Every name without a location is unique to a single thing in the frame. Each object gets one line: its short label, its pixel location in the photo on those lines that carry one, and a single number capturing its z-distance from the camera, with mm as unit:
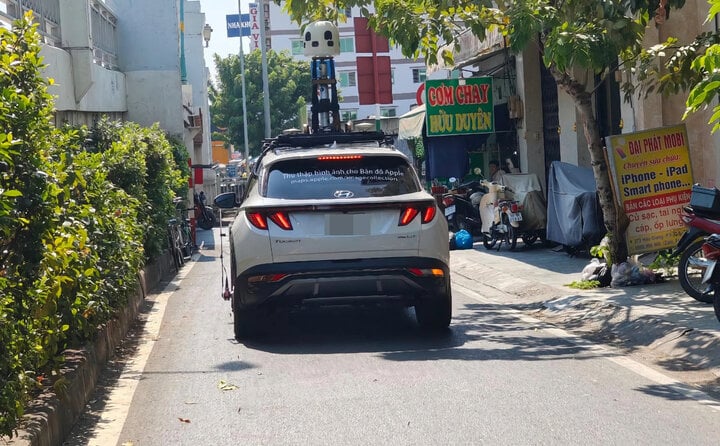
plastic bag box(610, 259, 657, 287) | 12219
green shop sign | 21531
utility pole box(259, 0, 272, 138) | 41844
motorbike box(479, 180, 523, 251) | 18156
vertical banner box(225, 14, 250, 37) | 77594
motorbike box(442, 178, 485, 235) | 21294
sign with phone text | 12438
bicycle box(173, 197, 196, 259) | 20755
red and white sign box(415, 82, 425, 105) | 26744
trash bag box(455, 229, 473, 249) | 19797
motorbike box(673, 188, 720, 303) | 10461
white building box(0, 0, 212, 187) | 18000
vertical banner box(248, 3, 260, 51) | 69875
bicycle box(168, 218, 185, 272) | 18814
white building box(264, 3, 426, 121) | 77062
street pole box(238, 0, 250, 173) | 60038
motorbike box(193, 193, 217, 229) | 33500
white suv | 9109
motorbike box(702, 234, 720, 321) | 8578
